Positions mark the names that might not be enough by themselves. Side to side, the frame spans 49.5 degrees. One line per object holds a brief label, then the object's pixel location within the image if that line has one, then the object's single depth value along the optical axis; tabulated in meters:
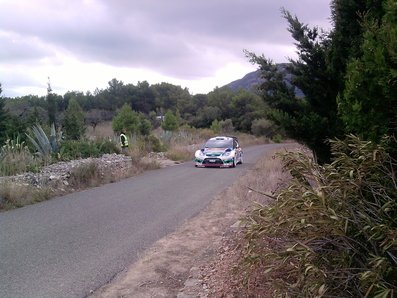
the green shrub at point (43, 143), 15.92
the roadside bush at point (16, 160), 13.13
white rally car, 20.33
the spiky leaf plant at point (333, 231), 2.89
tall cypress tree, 3.69
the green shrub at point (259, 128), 60.09
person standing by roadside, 21.52
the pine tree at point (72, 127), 27.82
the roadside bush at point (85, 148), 17.33
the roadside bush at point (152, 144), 26.78
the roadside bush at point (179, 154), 24.95
